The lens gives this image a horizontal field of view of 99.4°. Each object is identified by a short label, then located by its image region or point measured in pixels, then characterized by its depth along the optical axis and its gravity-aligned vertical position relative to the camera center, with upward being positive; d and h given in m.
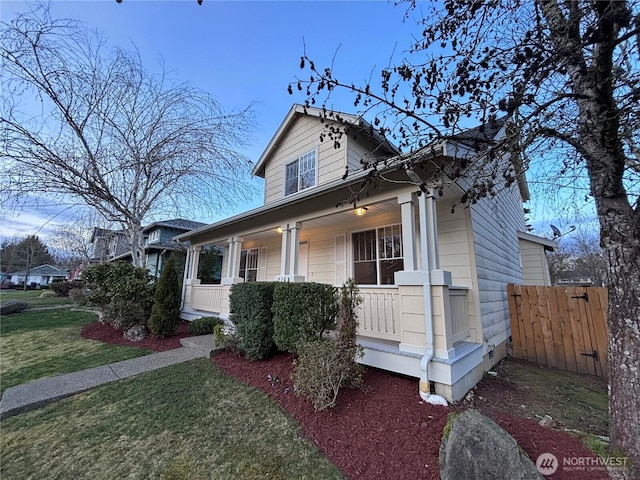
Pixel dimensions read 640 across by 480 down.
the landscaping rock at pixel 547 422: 3.21 -1.59
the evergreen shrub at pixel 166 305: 7.33 -0.62
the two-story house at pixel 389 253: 4.06 +0.84
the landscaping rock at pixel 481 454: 2.12 -1.36
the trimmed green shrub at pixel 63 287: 20.99 -0.48
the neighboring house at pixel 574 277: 22.17 +0.96
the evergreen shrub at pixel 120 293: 7.66 -0.31
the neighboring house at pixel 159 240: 15.21 +2.64
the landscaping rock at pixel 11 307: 11.91 -1.18
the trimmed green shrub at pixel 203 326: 7.66 -1.20
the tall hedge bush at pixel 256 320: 4.94 -0.67
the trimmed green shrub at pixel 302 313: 4.21 -0.46
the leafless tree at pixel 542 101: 2.27 +1.75
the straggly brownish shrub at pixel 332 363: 3.52 -1.04
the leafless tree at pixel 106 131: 7.14 +4.61
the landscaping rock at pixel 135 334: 7.39 -1.41
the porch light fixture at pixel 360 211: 5.72 +1.60
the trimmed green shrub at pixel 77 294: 14.27 -0.72
